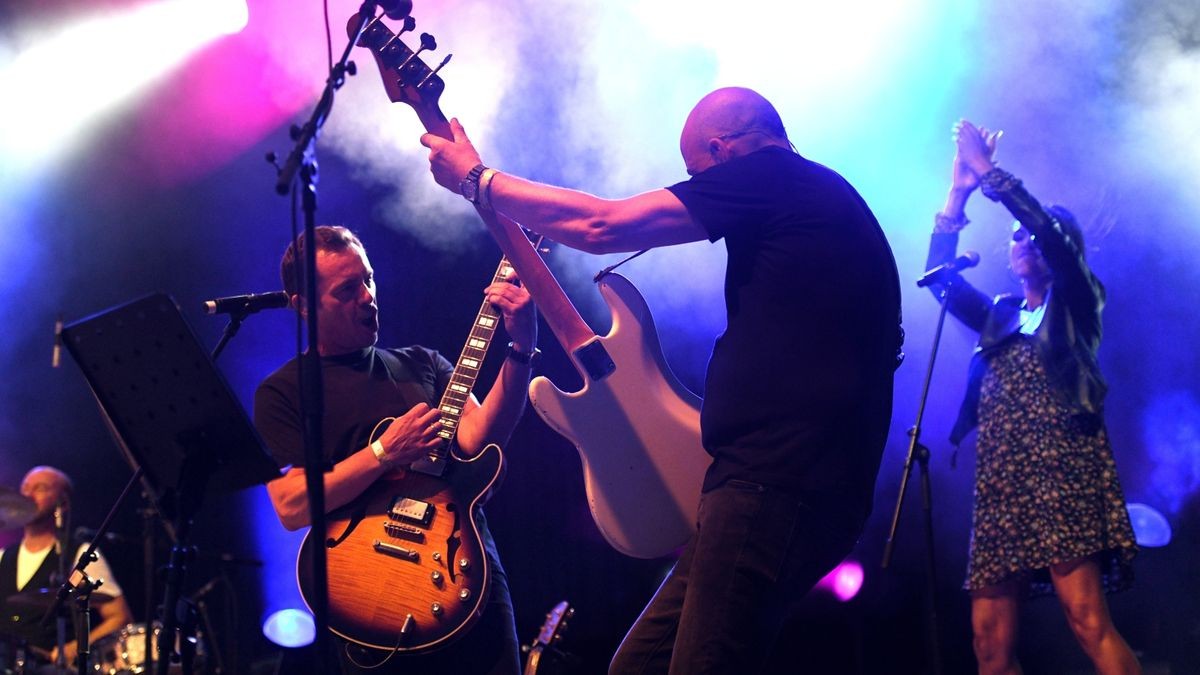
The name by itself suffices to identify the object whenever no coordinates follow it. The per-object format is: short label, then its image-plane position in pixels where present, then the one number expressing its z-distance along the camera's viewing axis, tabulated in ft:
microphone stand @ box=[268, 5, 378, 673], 7.14
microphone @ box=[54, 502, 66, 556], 21.66
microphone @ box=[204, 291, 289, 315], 11.12
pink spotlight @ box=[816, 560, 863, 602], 19.06
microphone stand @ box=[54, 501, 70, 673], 19.45
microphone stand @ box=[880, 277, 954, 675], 13.79
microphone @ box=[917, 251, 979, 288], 15.30
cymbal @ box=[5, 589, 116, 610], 19.97
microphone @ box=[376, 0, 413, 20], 9.01
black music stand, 8.39
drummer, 19.99
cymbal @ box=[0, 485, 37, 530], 21.03
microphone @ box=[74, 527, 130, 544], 21.35
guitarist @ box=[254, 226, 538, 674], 10.37
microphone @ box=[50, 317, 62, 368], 22.25
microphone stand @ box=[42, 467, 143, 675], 10.85
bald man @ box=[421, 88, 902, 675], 7.54
